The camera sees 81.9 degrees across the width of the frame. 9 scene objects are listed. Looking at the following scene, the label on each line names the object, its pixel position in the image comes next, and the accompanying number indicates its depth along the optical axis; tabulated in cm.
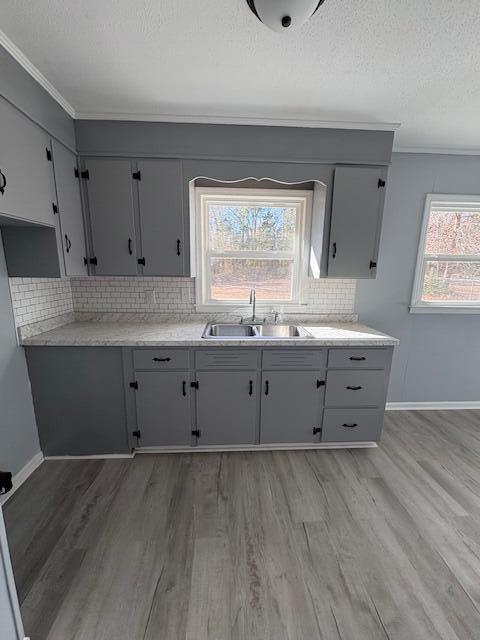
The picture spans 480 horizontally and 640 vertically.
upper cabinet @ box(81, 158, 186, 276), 210
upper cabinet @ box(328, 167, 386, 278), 219
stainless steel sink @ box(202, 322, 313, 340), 250
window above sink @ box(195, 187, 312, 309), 252
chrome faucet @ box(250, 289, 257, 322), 253
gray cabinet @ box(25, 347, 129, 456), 201
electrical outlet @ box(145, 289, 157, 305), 257
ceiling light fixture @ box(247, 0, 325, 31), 92
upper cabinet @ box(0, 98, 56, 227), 143
